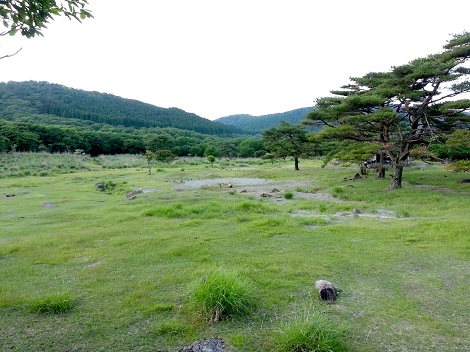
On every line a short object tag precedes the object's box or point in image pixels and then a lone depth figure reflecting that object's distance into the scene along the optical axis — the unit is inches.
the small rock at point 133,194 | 651.5
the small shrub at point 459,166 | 538.5
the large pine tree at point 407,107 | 591.8
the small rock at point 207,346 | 141.1
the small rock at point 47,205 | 552.1
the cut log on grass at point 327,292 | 186.9
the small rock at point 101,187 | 810.9
